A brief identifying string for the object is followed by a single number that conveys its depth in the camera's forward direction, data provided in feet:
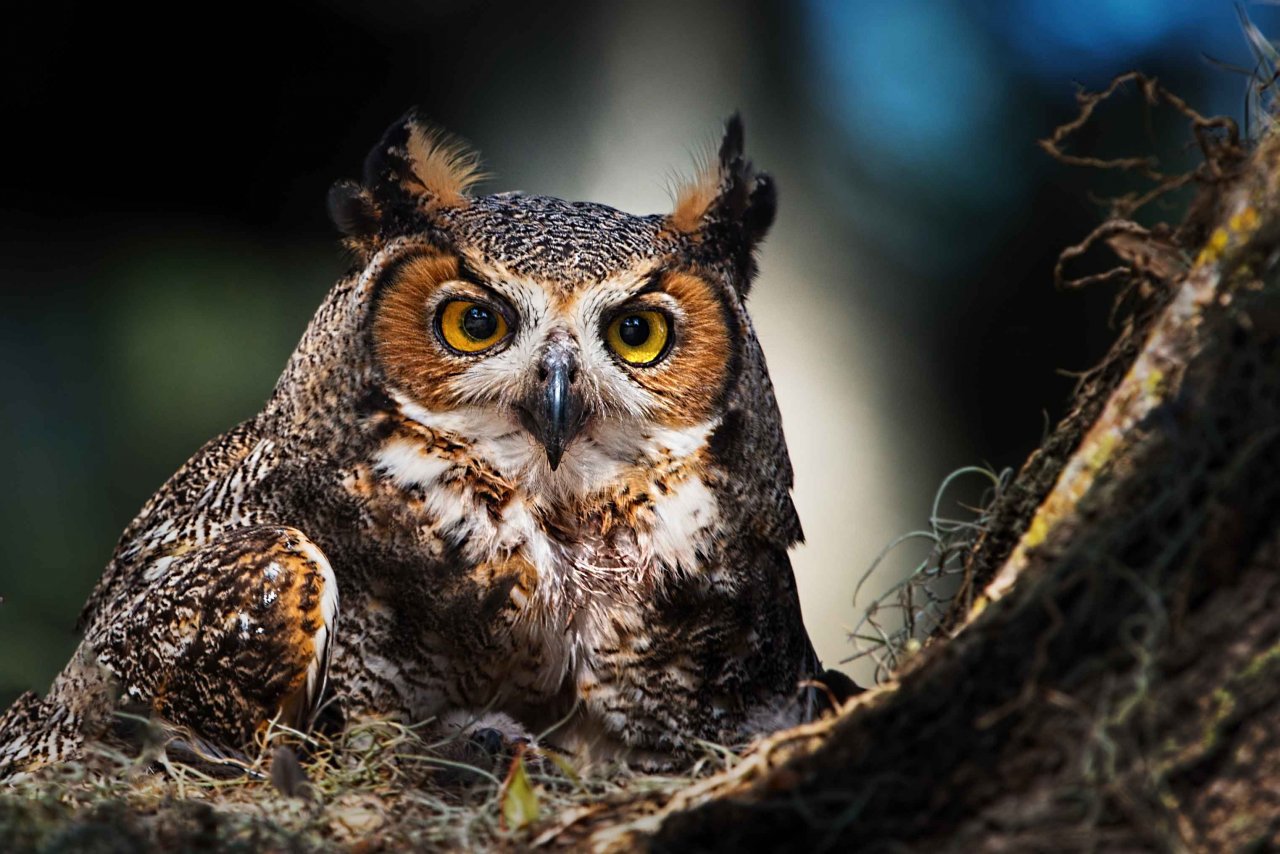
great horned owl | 19.00
